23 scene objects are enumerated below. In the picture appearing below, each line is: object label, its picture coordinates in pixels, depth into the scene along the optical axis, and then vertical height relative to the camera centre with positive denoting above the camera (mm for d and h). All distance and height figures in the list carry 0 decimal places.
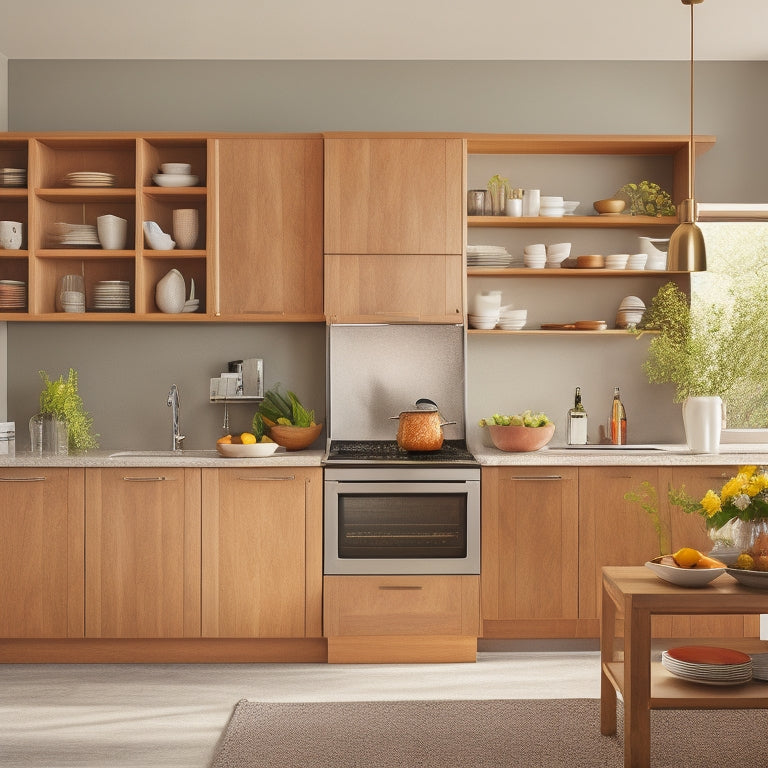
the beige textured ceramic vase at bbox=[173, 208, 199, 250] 4266 +771
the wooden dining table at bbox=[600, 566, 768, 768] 2441 -770
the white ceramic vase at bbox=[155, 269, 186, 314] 4207 +435
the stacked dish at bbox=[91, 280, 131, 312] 4258 +424
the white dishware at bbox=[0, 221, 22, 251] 4191 +712
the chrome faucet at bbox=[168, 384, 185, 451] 4281 -147
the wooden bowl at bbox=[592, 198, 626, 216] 4289 +881
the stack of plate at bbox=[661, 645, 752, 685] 2555 -821
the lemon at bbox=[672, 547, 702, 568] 2533 -497
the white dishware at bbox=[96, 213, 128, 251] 4215 +737
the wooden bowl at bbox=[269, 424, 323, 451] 4148 -241
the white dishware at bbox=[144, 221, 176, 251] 4184 +703
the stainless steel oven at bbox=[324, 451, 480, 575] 3805 -580
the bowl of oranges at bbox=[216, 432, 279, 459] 3896 -281
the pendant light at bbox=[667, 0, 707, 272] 2926 +472
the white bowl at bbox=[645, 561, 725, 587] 2488 -537
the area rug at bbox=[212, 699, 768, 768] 2822 -1204
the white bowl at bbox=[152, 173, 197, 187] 4191 +980
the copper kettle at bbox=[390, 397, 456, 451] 4016 -209
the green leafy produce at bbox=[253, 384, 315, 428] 4207 -130
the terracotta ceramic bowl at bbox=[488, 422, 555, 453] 4043 -236
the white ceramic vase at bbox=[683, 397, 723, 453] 4008 -168
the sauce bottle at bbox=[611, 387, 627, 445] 4371 -185
